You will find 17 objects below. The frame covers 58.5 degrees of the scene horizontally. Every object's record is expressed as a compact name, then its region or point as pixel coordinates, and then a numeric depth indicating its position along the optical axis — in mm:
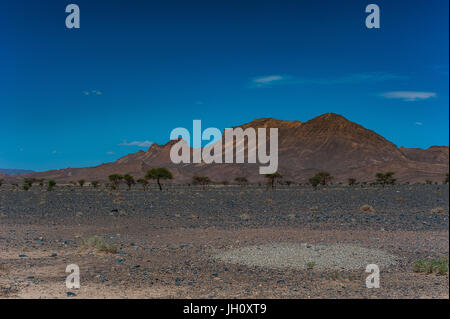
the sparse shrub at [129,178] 81512
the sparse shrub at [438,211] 26425
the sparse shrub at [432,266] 10211
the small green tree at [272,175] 94312
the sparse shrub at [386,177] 94200
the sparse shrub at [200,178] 100894
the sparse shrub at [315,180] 85238
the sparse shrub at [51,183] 79188
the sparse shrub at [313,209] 28300
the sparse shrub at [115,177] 94488
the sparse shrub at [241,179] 123600
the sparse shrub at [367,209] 27550
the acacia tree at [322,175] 103188
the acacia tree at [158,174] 84438
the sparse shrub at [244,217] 24091
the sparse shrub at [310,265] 11008
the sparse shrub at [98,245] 13242
